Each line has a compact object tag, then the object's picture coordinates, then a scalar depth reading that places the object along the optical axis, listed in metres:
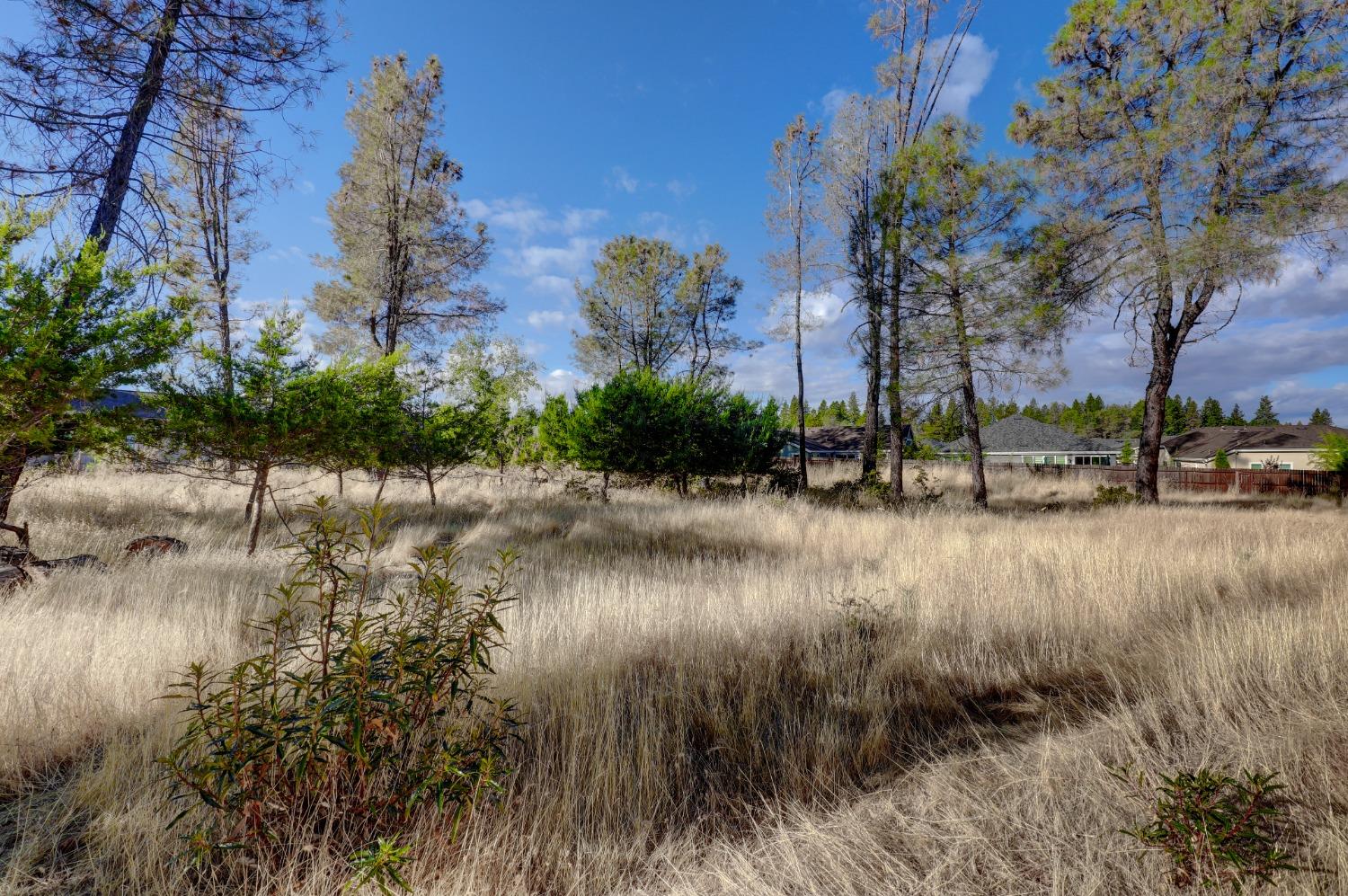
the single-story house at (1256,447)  33.66
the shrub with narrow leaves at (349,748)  1.56
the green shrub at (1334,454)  17.72
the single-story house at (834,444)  39.05
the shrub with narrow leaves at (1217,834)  1.36
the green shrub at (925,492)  13.70
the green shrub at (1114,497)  13.37
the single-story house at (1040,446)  42.41
